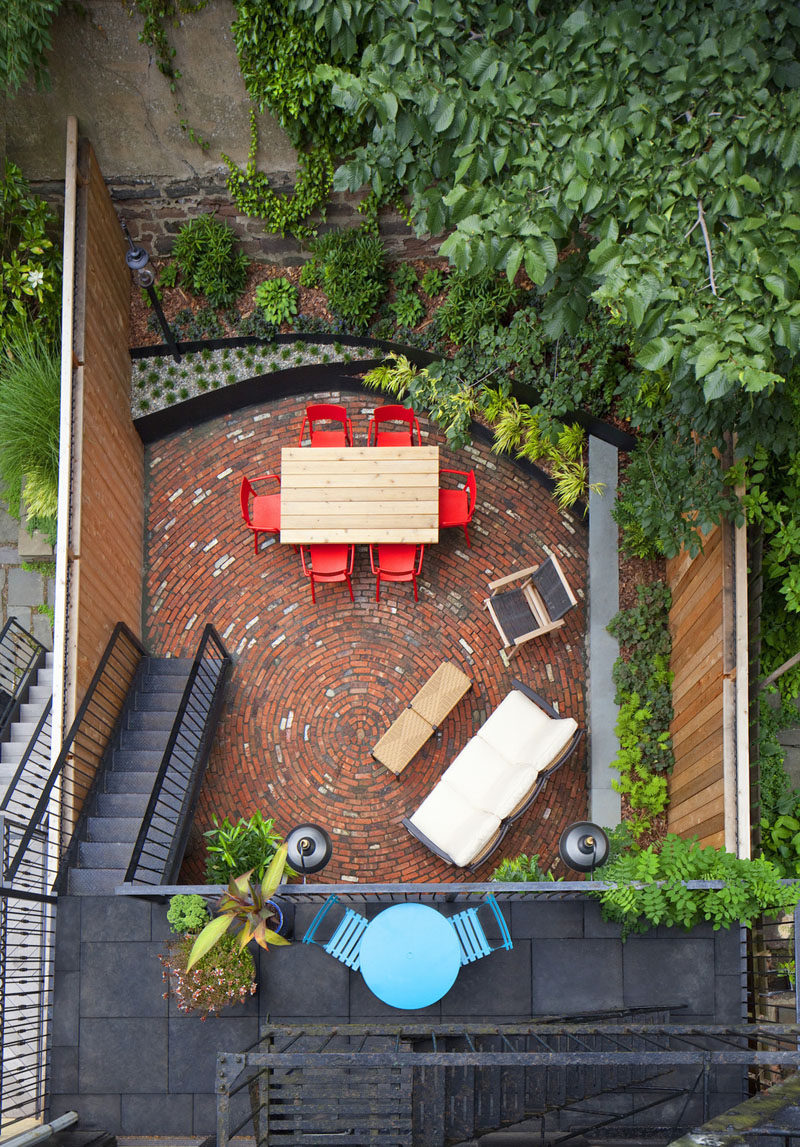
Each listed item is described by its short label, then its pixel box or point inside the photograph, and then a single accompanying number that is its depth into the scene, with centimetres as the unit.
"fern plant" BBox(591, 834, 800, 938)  549
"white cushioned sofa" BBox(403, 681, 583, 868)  729
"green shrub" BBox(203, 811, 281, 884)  662
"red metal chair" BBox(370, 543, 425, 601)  818
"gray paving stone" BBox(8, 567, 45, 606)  863
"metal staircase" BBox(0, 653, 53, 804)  764
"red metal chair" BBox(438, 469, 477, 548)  819
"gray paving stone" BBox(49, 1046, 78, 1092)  602
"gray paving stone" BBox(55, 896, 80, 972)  616
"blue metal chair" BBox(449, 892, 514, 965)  591
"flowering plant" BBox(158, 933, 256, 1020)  564
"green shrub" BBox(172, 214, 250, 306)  859
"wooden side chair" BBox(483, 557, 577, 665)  773
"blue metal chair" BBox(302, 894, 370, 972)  600
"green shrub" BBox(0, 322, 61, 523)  754
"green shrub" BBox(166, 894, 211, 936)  582
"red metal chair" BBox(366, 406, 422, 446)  834
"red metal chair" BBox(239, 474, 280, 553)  826
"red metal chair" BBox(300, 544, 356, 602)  821
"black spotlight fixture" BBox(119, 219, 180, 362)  685
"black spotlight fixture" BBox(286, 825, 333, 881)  569
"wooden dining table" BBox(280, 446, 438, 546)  795
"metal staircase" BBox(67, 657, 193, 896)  671
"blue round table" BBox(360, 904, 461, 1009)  543
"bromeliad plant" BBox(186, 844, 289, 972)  520
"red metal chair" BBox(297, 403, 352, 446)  832
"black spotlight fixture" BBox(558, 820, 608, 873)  571
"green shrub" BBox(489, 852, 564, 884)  633
